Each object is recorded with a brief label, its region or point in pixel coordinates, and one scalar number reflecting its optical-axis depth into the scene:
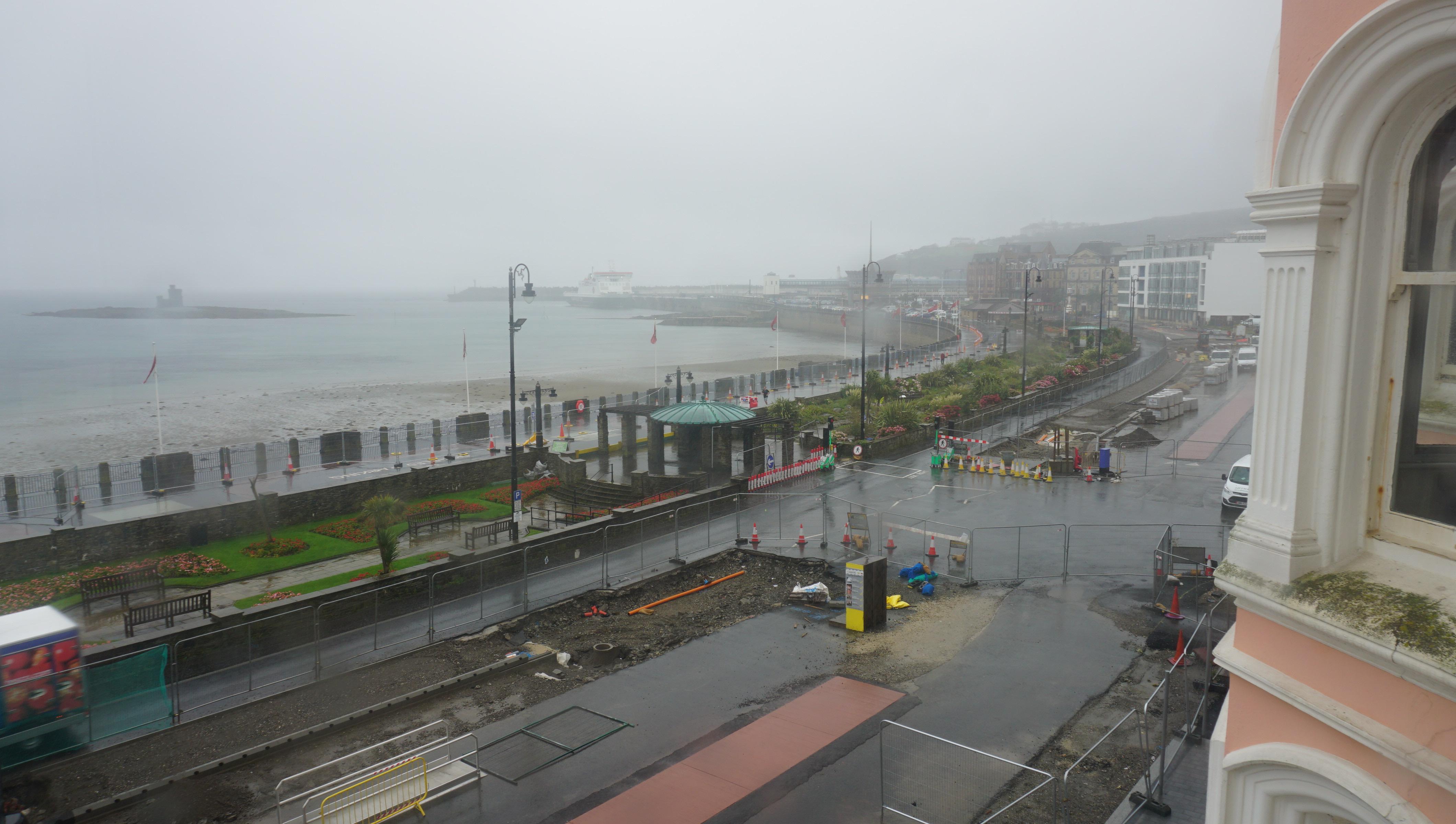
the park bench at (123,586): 15.20
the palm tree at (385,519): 16.20
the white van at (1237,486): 20.34
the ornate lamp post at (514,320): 18.17
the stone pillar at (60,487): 24.19
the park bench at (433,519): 20.53
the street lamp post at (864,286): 35.03
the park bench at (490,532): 18.38
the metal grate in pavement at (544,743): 9.97
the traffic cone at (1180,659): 10.33
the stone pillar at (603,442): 27.25
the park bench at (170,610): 14.11
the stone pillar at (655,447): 25.62
